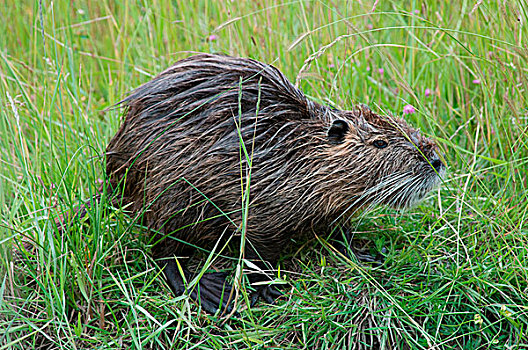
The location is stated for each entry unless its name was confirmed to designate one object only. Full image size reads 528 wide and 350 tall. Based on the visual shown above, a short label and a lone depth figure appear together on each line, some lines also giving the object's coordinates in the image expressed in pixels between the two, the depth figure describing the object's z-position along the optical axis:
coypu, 4.57
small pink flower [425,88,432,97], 6.33
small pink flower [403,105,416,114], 5.74
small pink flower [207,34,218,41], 6.91
